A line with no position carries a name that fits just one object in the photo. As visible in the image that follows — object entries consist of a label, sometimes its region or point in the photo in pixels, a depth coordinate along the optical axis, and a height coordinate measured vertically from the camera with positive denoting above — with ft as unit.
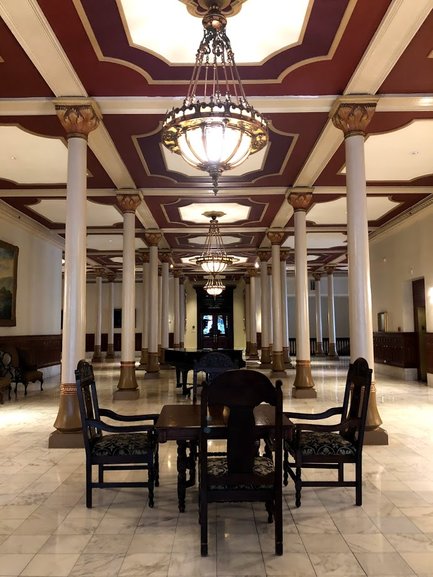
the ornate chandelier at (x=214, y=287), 57.16 +5.68
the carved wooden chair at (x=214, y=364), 17.22 -0.91
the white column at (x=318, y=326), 77.66 +1.59
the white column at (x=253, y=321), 66.39 +2.11
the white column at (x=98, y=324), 73.77 +2.17
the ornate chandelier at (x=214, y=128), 13.67 +5.77
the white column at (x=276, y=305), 44.70 +2.80
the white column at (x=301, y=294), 32.78 +2.78
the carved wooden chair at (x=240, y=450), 10.36 -2.39
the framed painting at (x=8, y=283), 38.63 +4.41
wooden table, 11.66 -2.05
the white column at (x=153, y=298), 46.29 +3.68
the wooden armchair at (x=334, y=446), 13.19 -2.89
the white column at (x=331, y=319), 73.37 +2.51
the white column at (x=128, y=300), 32.40 +2.48
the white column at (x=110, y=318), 76.59 +3.24
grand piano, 35.81 -1.49
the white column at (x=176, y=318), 66.30 +2.64
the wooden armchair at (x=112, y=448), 13.25 -2.87
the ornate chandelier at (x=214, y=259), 42.32 +6.78
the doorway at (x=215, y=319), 91.56 +3.31
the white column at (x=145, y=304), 52.54 +3.43
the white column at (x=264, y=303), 56.90 +3.87
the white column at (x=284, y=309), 57.36 +3.23
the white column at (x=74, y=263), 19.90 +3.03
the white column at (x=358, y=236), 20.16 +4.06
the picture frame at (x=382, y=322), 48.91 +1.38
